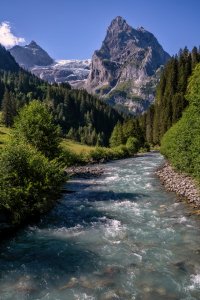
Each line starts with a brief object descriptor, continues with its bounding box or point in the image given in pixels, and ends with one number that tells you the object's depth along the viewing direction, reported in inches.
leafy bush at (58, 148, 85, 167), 1595.5
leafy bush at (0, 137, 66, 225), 444.1
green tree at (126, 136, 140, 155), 2804.4
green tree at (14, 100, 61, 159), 793.6
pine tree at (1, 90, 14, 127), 3951.8
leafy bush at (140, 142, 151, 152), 3591.5
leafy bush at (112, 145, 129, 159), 2444.6
